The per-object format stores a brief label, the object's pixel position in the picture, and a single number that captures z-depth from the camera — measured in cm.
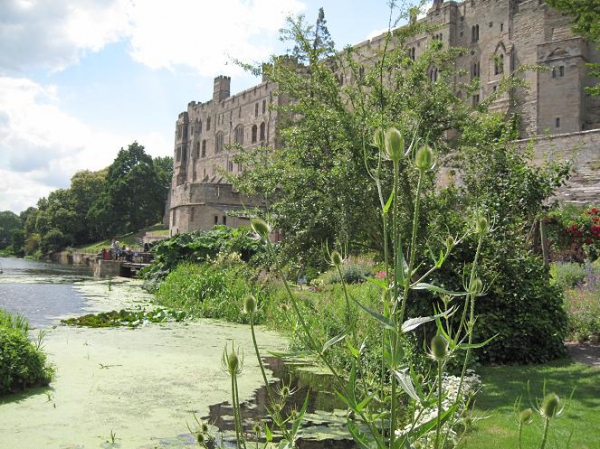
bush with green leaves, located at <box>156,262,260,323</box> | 1069
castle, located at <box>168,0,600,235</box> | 3284
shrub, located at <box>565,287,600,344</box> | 703
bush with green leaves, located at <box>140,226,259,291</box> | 1549
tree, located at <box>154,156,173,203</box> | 6550
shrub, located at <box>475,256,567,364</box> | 596
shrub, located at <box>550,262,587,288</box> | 952
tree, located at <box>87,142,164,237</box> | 5488
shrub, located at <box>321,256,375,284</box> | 1302
